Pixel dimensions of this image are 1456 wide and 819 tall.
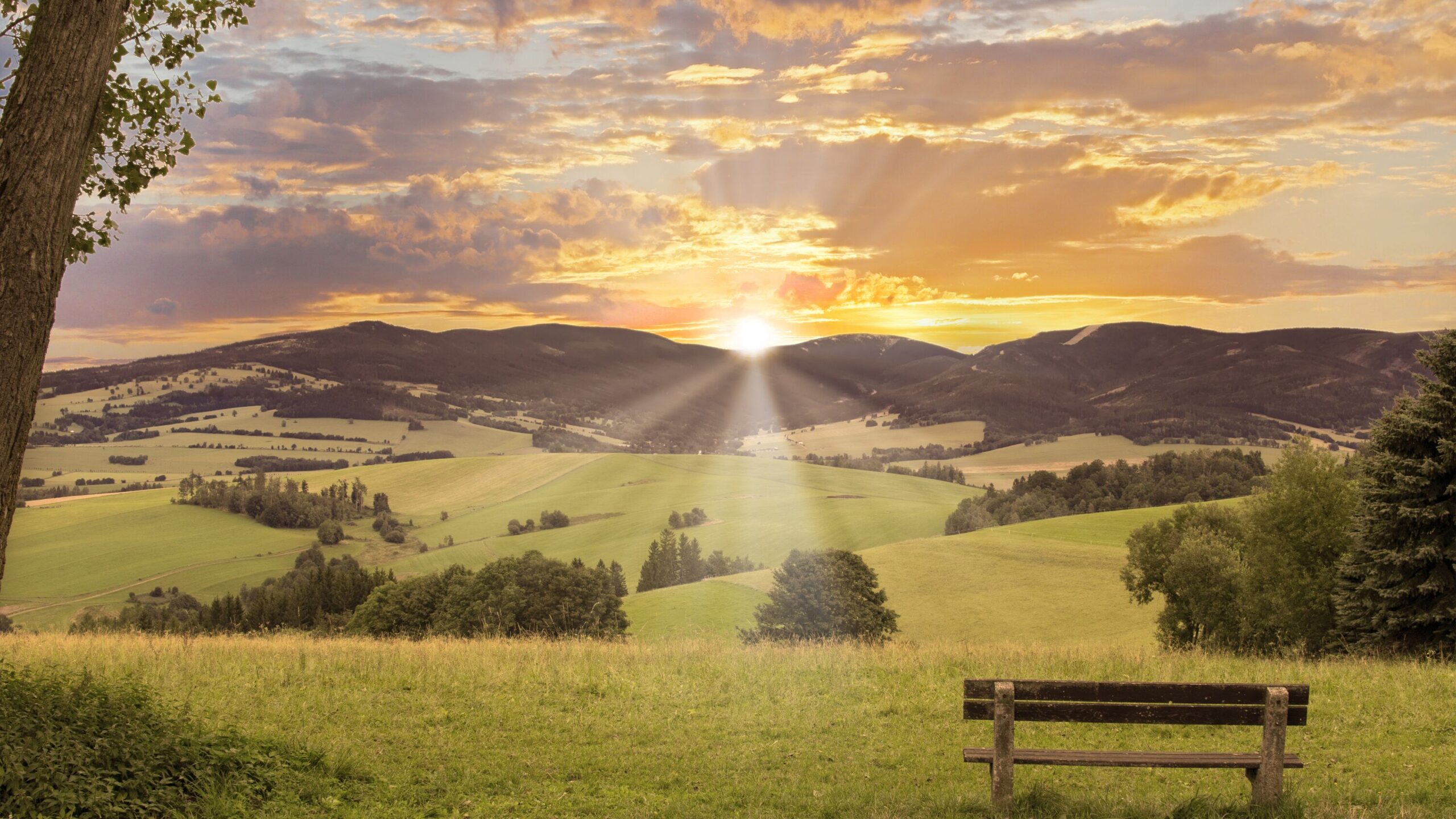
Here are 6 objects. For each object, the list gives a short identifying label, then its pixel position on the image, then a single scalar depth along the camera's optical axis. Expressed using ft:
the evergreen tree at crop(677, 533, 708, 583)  291.17
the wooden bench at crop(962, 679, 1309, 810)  25.79
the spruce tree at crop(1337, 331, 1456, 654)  86.22
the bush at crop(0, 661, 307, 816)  22.56
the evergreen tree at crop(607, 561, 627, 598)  273.33
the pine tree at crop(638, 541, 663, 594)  281.33
